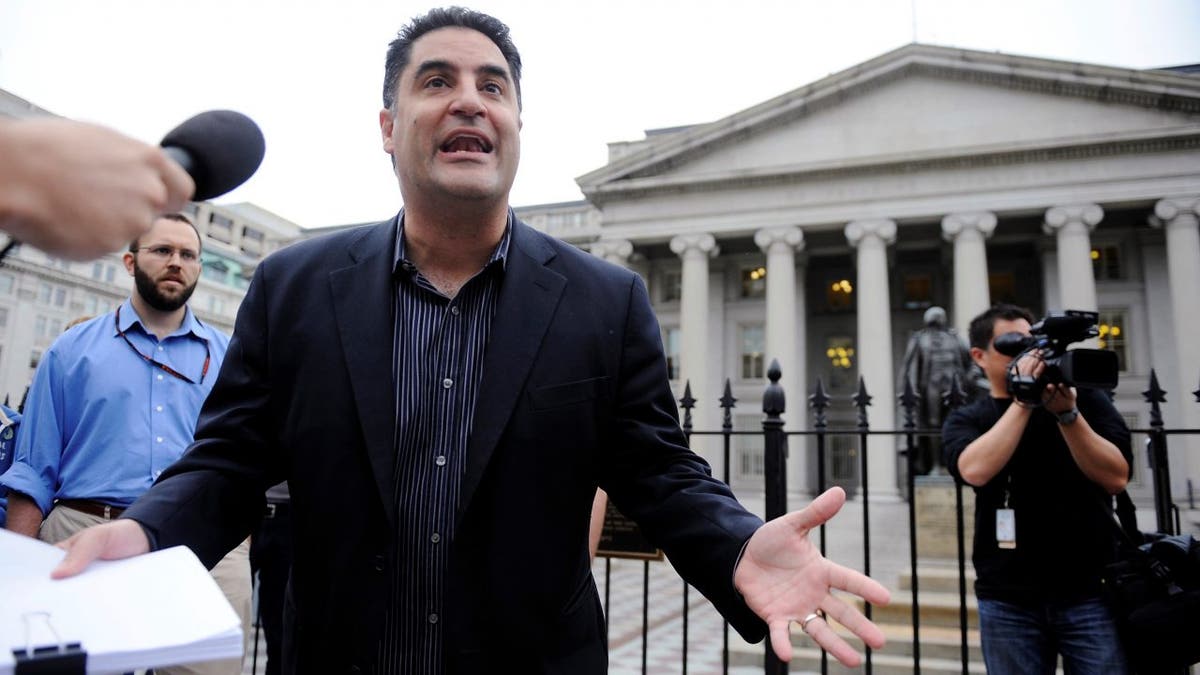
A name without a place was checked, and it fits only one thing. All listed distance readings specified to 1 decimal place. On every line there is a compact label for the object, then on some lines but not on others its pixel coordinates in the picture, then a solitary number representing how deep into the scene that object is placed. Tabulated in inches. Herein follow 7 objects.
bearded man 136.6
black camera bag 115.7
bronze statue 523.8
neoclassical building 1106.7
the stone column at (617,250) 1354.6
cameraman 130.2
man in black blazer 70.9
